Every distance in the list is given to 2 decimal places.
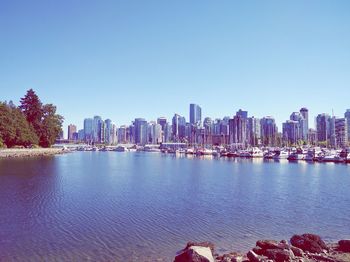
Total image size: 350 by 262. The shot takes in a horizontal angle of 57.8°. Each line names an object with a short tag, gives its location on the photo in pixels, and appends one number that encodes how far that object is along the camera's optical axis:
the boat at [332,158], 109.68
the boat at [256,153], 140.75
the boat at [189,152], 189.62
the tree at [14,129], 94.25
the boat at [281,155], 131.38
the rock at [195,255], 14.63
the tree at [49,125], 130.12
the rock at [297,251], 17.56
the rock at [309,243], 18.48
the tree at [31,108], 126.12
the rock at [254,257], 16.25
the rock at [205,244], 17.58
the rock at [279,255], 16.59
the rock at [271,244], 17.83
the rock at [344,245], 18.70
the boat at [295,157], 124.19
